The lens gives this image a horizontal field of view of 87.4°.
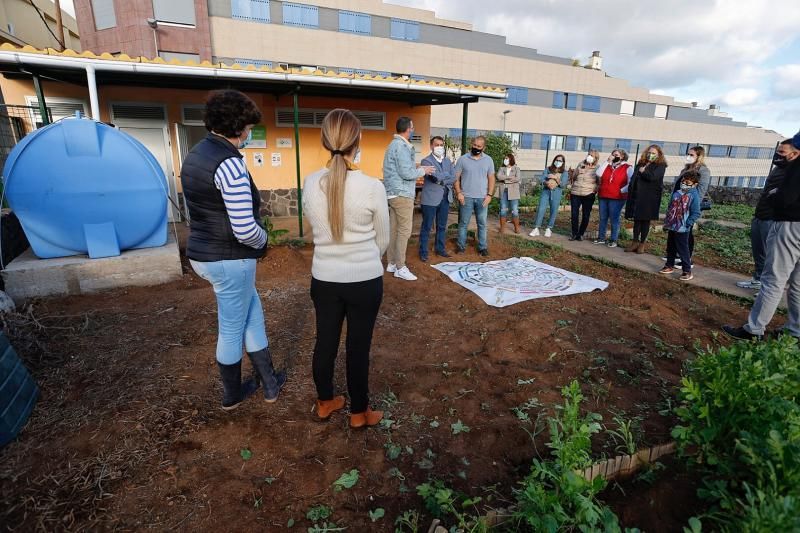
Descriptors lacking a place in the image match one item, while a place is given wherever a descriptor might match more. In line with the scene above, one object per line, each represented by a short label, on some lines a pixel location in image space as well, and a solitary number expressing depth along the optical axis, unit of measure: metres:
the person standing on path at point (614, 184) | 7.01
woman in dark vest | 2.16
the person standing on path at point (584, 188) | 7.45
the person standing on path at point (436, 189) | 6.10
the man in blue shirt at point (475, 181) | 6.20
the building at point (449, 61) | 15.47
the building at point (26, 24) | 13.07
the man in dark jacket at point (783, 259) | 3.44
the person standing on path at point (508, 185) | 8.36
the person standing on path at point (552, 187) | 7.91
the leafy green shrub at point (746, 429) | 1.44
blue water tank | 4.42
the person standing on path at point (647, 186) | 6.51
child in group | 5.37
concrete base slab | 4.43
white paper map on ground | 5.05
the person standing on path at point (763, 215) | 3.91
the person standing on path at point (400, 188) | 5.03
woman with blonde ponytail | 2.13
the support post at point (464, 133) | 8.66
